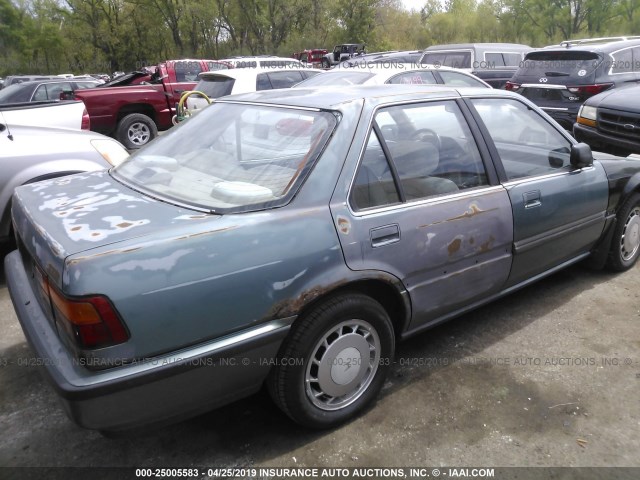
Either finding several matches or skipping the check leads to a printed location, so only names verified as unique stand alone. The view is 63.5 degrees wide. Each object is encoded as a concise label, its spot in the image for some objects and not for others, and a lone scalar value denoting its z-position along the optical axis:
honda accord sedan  1.88
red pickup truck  9.88
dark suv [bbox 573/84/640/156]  5.89
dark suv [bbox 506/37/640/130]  7.82
